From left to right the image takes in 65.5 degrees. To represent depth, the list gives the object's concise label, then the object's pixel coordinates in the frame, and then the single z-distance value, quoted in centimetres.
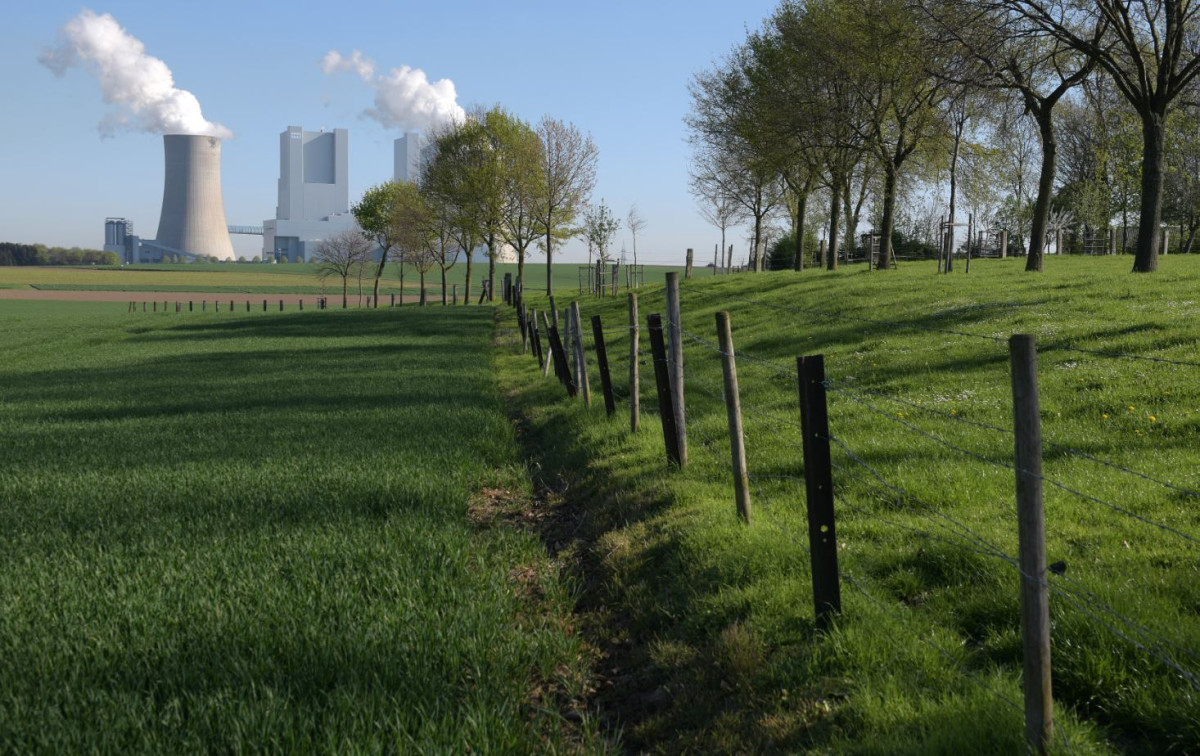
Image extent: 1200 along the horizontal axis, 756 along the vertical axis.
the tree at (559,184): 6384
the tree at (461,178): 6278
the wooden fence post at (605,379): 1273
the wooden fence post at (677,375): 920
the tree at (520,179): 6247
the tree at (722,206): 5723
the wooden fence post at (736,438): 718
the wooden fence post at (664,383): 936
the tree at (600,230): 7675
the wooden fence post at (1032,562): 365
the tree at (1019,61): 2522
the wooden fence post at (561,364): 1625
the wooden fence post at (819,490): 525
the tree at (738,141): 3899
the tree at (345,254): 9250
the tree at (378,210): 8506
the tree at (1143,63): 2356
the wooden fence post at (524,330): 2880
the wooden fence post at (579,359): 1482
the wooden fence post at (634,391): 1144
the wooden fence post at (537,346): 2271
